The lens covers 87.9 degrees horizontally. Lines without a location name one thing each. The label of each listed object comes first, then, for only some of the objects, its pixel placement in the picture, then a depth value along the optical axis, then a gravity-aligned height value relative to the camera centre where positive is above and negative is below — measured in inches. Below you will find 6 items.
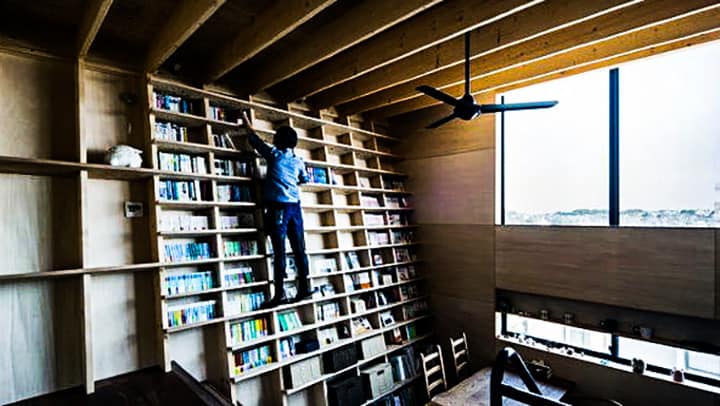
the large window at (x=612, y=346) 123.9 -58.2
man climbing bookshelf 130.0 +0.3
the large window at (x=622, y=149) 124.6 +17.3
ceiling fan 108.5 +26.6
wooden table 126.6 -70.9
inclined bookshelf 118.1 -20.6
